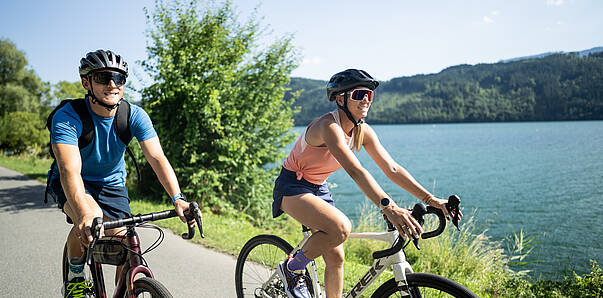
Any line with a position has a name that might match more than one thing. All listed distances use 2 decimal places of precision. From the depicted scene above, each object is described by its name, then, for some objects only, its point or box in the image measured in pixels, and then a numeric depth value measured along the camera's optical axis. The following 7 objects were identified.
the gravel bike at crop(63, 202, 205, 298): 2.13
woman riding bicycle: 2.45
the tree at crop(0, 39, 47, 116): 35.12
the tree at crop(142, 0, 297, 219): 9.84
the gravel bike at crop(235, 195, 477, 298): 2.02
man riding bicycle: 2.31
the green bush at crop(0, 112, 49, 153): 26.08
